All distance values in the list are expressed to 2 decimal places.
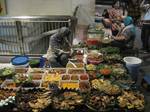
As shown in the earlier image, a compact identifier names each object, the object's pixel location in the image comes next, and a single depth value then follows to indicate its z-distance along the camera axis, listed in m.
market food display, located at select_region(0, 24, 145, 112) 2.34
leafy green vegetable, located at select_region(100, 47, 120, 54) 3.65
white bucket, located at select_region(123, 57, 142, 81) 3.52
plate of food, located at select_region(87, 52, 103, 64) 3.30
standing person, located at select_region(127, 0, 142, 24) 6.63
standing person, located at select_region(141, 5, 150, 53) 5.22
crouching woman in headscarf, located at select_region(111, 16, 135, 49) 4.13
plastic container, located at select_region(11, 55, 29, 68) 3.18
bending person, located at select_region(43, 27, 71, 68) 3.28
